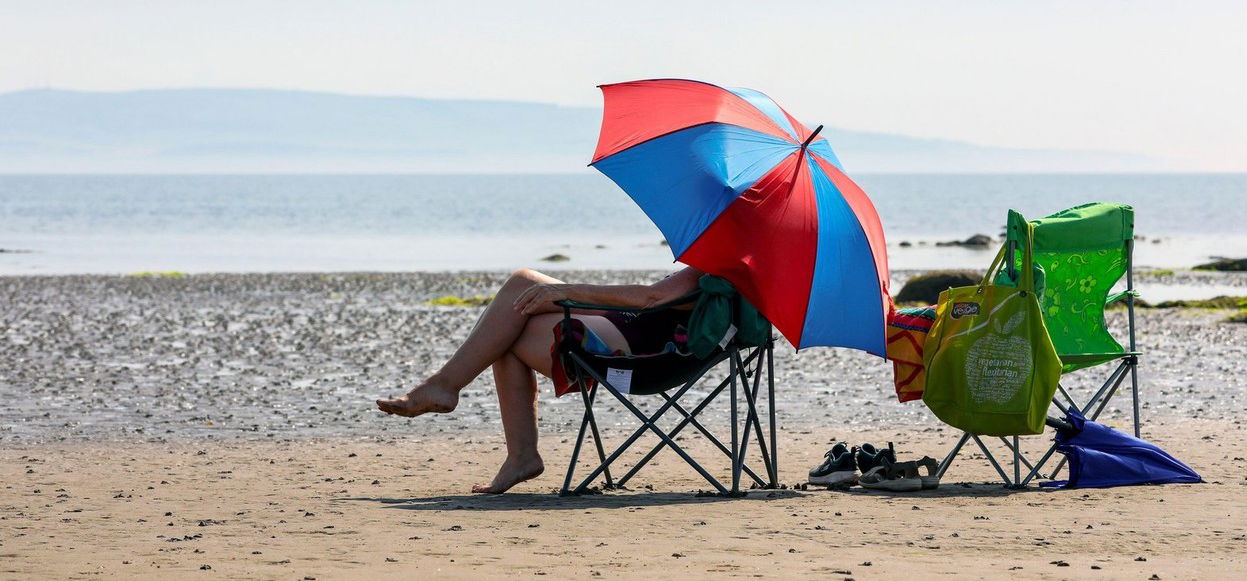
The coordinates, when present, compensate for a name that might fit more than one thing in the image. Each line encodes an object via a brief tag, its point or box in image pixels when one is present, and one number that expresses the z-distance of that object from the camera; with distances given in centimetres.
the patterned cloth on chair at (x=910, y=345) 1234
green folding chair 1280
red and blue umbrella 1153
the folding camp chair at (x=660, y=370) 1168
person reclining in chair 1177
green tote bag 1176
